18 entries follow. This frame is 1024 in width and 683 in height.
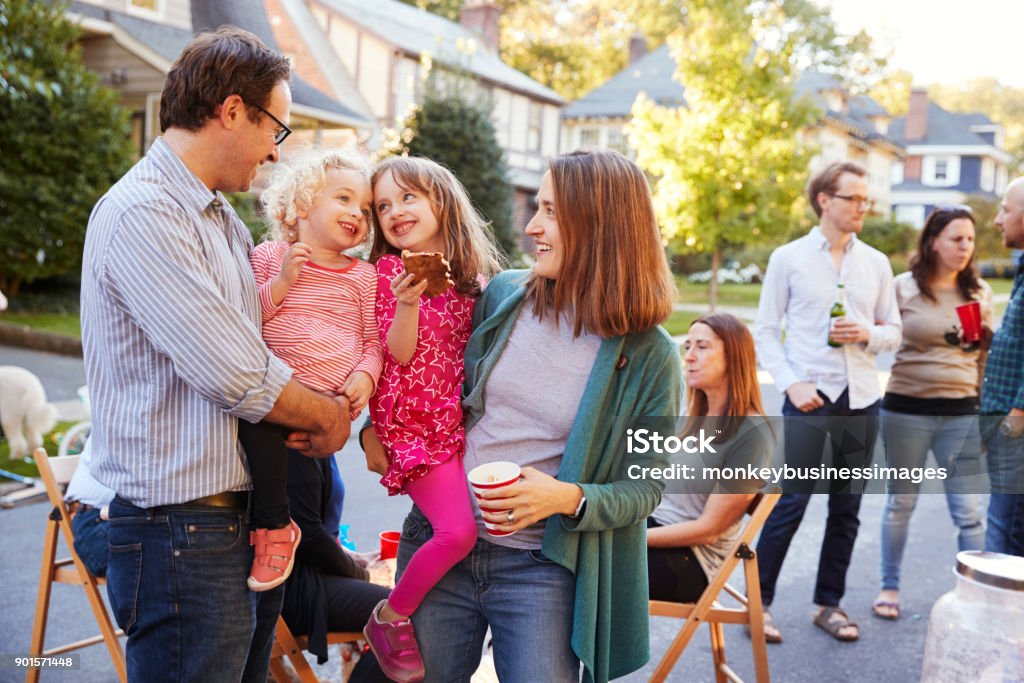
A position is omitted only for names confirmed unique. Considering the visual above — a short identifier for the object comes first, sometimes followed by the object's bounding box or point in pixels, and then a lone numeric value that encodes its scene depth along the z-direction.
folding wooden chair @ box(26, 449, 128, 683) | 3.44
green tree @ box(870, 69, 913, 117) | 59.47
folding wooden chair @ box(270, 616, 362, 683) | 3.22
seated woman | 3.69
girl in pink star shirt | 2.40
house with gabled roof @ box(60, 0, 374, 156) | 18.48
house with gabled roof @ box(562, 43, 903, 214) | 38.50
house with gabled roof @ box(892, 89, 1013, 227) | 58.97
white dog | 7.48
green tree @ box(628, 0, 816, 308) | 17.98
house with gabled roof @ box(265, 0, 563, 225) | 28.27
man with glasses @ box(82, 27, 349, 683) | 2.07
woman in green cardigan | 2.30
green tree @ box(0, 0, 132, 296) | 14.71
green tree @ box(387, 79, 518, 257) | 17.22
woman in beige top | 5.21
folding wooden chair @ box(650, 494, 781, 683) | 3.54
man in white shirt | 4.85
